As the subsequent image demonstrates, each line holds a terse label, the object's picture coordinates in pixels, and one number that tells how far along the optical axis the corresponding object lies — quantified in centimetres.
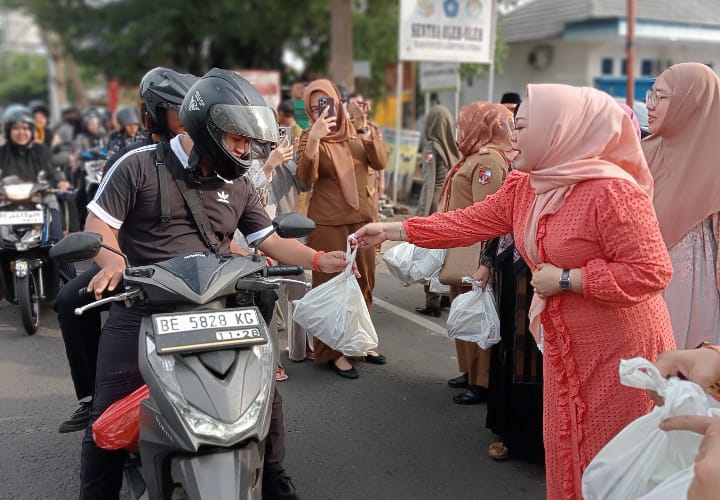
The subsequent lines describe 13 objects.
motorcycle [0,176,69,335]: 609
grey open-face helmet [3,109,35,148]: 772
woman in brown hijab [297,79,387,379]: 509
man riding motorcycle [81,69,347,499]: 251
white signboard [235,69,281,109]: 1819
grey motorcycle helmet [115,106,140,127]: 816
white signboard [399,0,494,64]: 1173
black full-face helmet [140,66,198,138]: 336
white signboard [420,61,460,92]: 1220
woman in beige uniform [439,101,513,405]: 429
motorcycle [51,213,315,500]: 199
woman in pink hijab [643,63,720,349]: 314
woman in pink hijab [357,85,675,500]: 225
